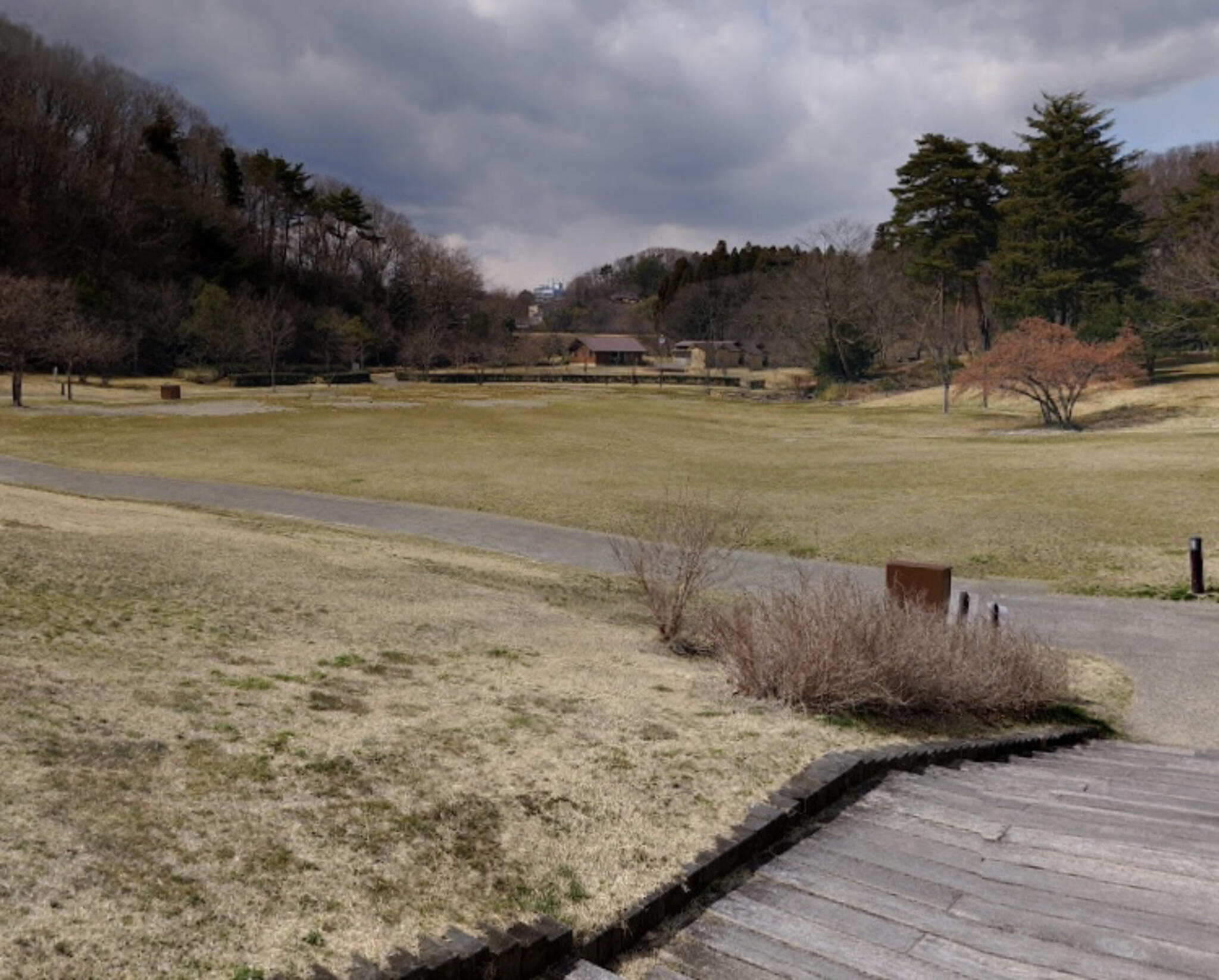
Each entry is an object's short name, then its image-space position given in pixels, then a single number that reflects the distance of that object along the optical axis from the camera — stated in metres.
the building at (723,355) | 118.81
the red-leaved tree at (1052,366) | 47.12
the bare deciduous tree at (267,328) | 78.12
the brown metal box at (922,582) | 12.23
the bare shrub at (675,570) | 11.23
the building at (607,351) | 128.38
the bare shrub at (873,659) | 8.17
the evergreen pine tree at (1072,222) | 67.50
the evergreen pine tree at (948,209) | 82.12
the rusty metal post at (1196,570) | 15.89
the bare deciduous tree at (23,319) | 47.12
